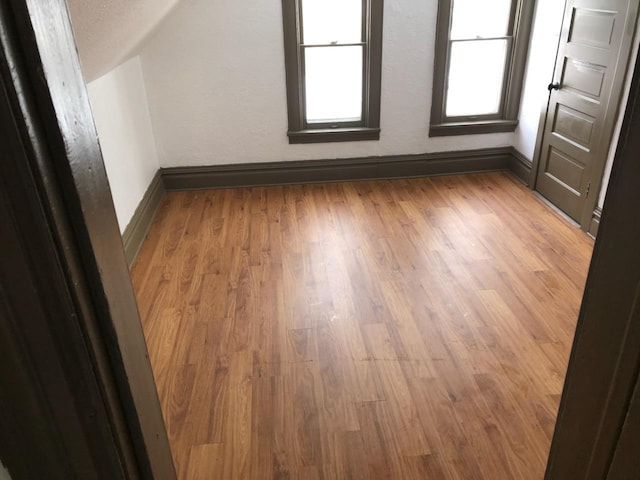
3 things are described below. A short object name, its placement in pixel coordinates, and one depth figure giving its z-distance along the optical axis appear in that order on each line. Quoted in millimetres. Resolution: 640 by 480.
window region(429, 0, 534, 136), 3803
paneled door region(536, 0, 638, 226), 2960
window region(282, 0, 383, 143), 3686
